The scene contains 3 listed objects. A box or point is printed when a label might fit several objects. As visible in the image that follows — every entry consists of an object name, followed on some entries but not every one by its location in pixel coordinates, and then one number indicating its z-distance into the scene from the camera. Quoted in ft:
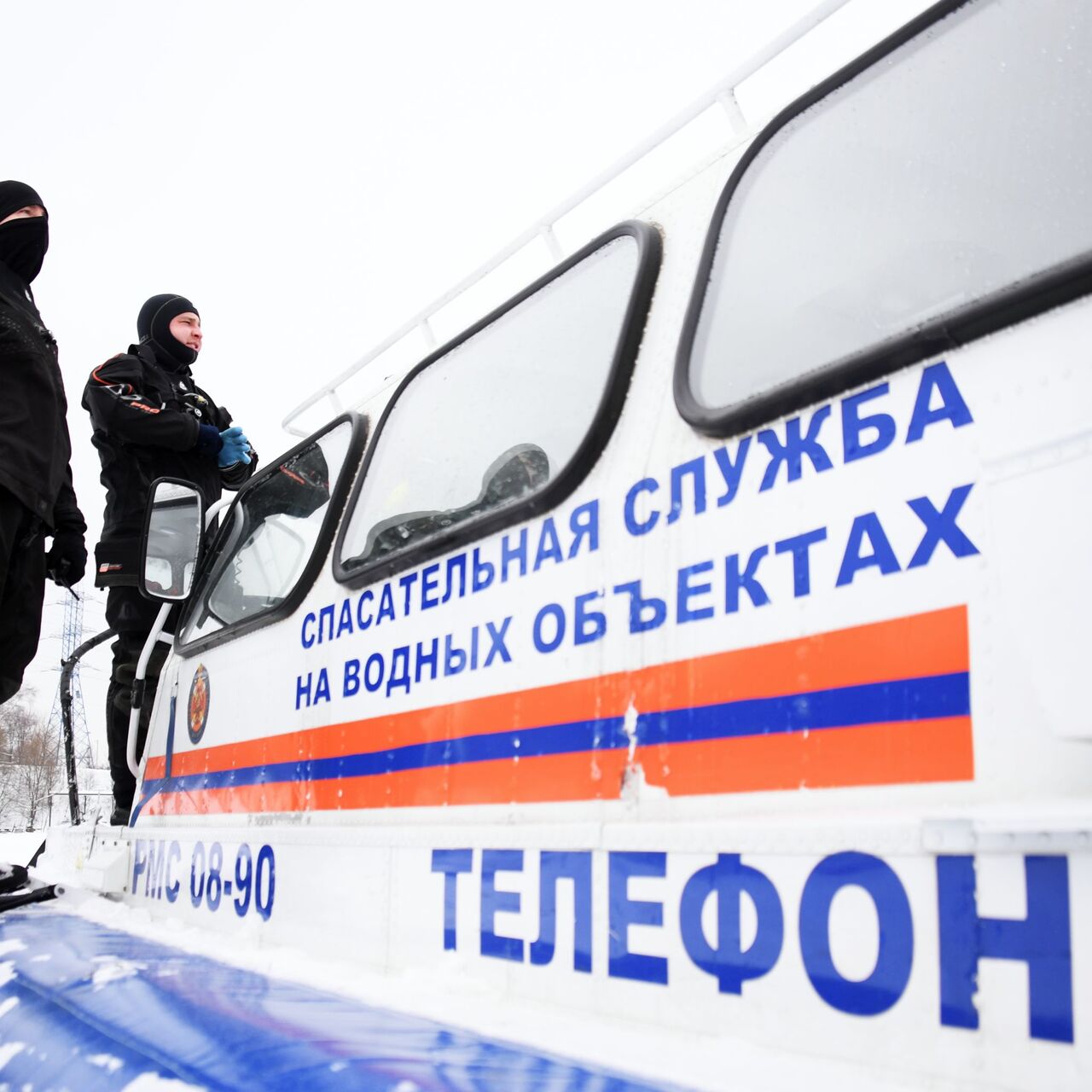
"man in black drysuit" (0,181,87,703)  9.52
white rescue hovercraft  3.19
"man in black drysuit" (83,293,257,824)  11.55
